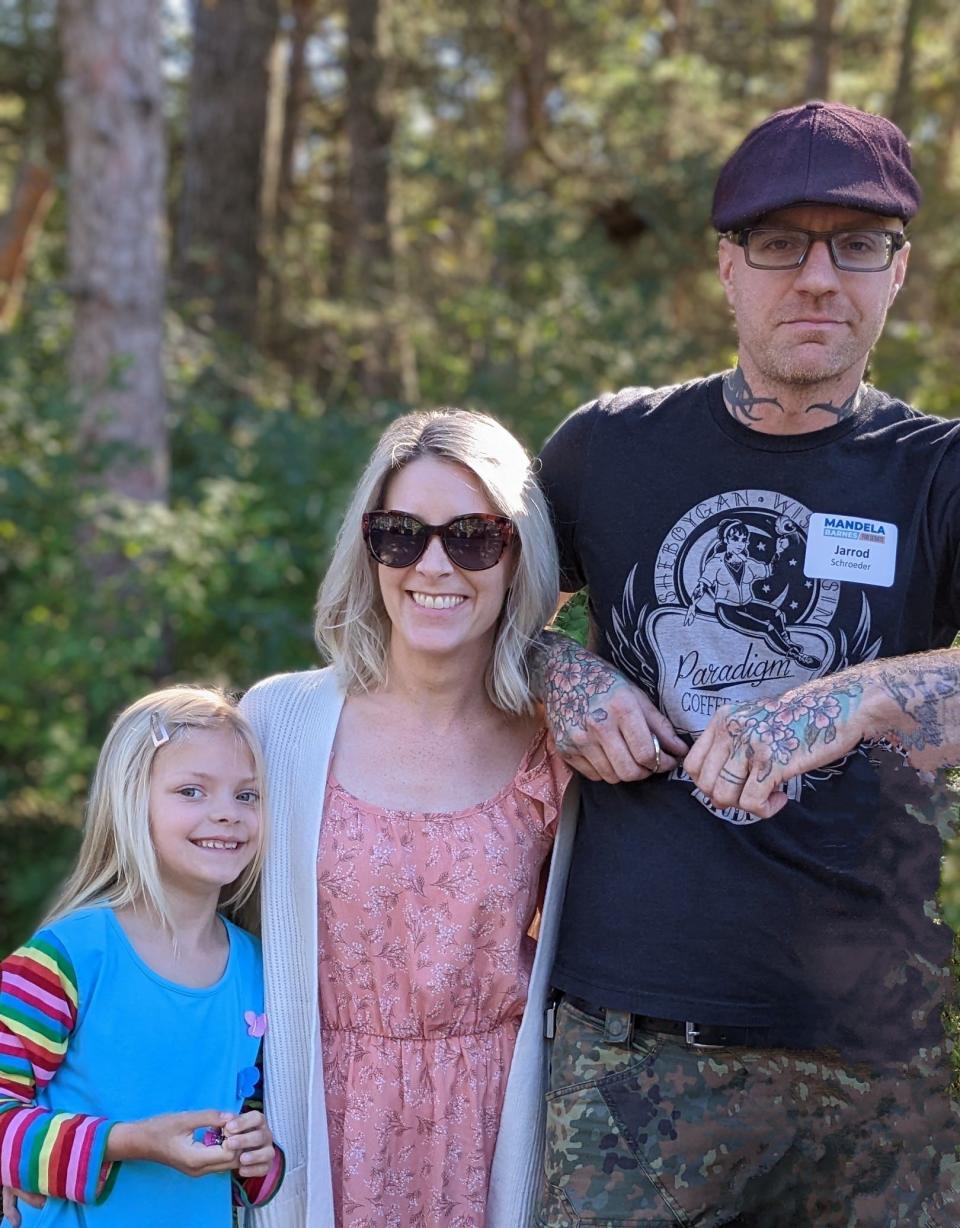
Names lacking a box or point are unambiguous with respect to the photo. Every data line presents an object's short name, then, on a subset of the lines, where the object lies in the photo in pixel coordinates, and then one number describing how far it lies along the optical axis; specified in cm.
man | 263
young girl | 251
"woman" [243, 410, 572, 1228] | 286
